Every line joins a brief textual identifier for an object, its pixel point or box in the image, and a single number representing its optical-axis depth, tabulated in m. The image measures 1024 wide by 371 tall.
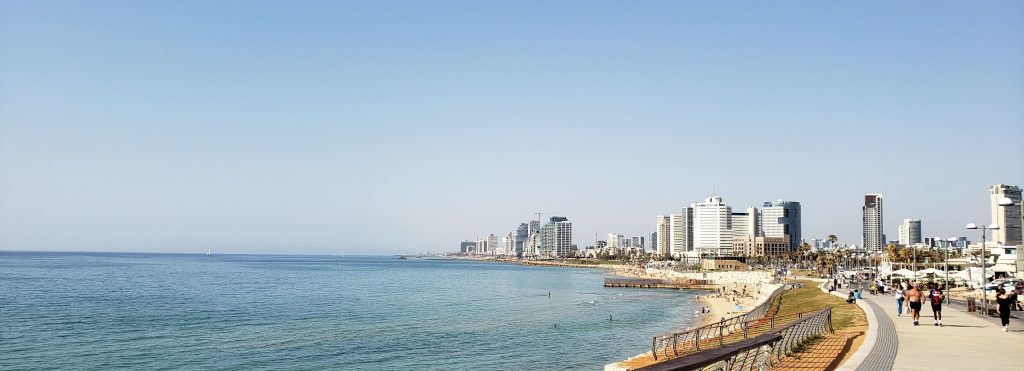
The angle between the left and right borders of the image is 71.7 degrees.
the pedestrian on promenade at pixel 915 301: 23.35
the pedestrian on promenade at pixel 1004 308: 21.44
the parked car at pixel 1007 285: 46.06
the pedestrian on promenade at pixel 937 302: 22.77
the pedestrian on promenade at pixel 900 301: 28.28
